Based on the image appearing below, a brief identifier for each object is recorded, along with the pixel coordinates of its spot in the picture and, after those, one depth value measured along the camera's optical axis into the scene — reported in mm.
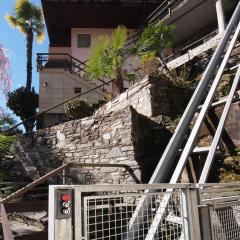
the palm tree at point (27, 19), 18219
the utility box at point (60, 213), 1968
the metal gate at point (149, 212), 2016
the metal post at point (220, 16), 13639
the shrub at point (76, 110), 12023
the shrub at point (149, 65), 9748
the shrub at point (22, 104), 15469
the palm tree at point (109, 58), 10961
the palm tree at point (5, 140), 4516
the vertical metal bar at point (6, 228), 3046
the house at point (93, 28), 15305
